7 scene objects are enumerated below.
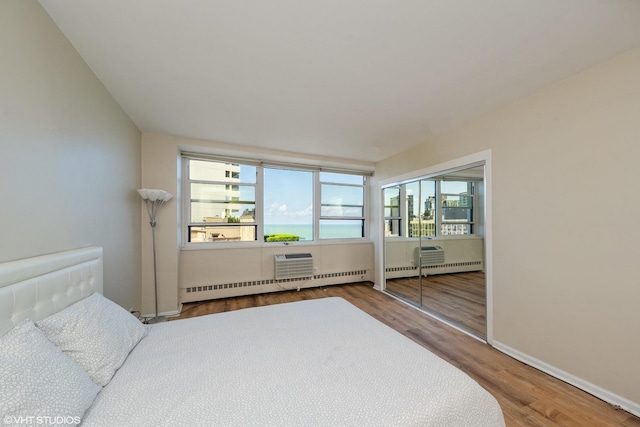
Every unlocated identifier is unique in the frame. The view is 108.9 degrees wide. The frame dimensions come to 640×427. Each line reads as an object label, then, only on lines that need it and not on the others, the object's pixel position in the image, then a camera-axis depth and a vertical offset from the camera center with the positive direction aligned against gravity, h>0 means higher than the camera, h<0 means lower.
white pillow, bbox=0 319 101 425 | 0.74 -0.61
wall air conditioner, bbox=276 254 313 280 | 3.95 -0.90
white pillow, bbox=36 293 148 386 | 1.10 -0.64
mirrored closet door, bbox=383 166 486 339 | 3.05 -0.50
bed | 0.89 -0.79
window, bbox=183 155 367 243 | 3.75 +0.23
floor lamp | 2.63 +0.15
